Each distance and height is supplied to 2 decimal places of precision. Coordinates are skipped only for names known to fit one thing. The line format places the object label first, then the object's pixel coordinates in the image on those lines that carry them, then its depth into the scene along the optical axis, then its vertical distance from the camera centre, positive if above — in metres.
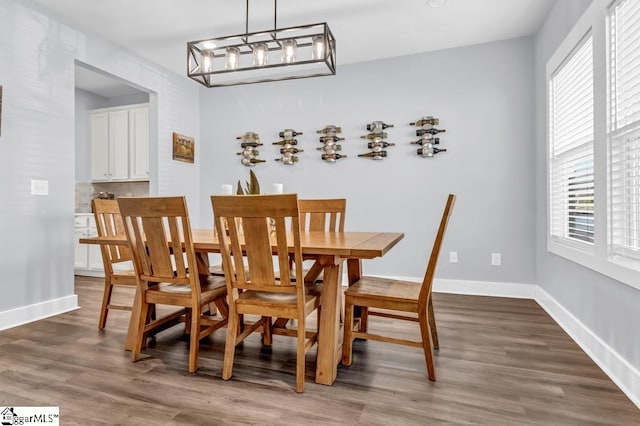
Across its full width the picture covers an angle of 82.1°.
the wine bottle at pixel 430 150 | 3.90 +0.65
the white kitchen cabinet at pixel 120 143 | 4.97 +0.95
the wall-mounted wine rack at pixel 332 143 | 4.27 +0.80
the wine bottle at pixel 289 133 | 4.45 +0.95
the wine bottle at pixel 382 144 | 4.07 +0.75
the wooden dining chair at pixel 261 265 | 1.70 -0.27
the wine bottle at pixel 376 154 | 4.08 +0.64
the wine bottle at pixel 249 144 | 4.62 +0.85
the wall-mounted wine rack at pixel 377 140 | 4.08 +0.79
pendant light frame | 2.32 +1.06
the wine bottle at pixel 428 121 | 3.88 +0.95
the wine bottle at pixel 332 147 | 4.27 +0.75
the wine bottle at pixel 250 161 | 4.62 +0.63
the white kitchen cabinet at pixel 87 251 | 4.70 -0.52
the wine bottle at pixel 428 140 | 3.89 +0.76
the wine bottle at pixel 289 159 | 4.44 +0.63
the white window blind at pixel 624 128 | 1.83 +0.43
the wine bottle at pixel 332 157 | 4.27 +0.63
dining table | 1.79 -0.29
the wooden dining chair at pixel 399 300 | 1.88 -0.47
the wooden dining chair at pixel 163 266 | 1.97 -0.31
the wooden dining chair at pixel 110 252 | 2.66 -0.32
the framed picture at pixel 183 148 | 4.49 +0.80
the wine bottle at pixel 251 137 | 4.62 +0.94
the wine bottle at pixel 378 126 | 4.08 +0.95
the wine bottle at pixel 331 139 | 4.27 +0.85
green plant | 2.44 +0.17
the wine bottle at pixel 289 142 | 4.46 +0.84
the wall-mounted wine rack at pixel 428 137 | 3.89 +0.80
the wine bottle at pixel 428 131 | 3.89 +0.85
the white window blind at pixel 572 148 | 2.44 +0.47
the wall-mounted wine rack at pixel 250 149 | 4.62 +0.80
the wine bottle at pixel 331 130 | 4.27 +0.95
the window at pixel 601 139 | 1.86 +0.43
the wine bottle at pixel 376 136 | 4.07 +0.85
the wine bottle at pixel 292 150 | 4.46 +0.74
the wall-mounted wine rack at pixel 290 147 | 4.45 +0.78
